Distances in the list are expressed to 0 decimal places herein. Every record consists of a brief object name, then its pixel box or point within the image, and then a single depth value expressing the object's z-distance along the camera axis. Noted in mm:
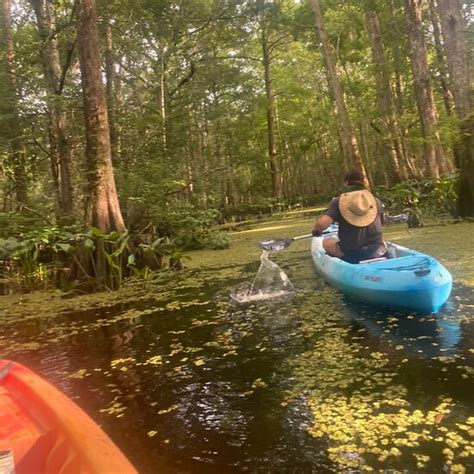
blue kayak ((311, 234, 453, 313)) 4055
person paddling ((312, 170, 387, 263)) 5066
